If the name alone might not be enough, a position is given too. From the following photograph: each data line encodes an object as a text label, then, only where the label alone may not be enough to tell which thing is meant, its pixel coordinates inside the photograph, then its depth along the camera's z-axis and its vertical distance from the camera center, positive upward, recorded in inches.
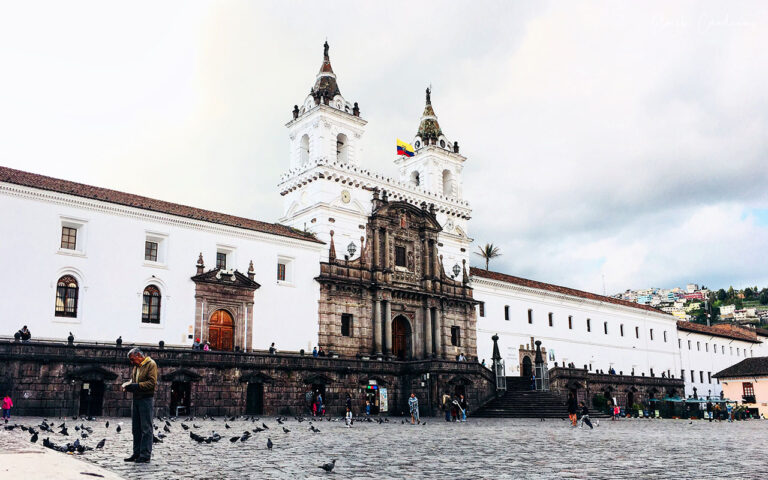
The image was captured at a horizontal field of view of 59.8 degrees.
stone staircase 1521.9 -91.4
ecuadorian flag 2051.3 +661.5
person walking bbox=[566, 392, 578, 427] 1186.3 -75.4
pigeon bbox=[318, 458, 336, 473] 426.3 -62.1
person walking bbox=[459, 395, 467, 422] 1524.4 -79.1
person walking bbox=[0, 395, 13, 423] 962.1 -51.4
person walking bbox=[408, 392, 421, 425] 1268.5 -77.6
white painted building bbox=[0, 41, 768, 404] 1223.5 +246.7
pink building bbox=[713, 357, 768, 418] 2472.9 -66.2
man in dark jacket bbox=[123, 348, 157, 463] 428.8 -21.0
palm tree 2984.7 +499.0
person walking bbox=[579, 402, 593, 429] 1073.5 -80.0
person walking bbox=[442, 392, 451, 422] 1336.1 -79.5
